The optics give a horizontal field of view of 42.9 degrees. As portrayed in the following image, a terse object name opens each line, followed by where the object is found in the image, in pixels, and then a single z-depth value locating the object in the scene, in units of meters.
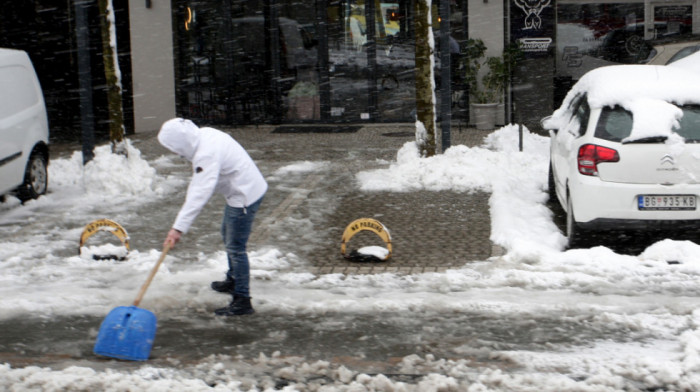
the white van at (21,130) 10.64
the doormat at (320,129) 17.97
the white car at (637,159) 7.84
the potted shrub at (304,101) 18.80
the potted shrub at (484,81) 16.98
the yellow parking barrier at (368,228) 8.31
